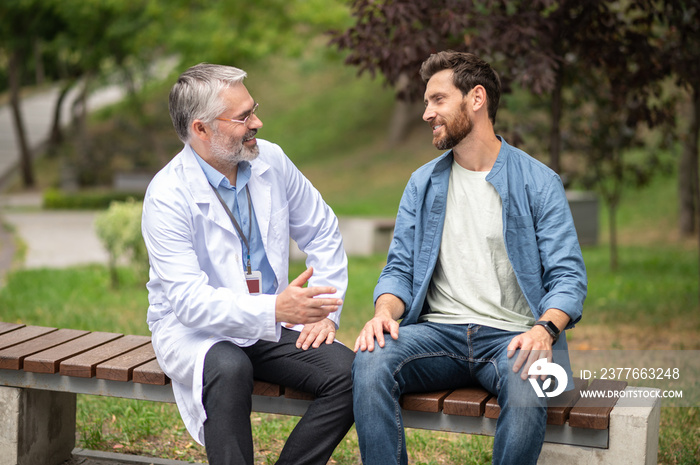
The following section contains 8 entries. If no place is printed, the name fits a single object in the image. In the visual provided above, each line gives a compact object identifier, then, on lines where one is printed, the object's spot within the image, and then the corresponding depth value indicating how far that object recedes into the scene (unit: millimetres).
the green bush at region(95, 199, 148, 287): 8773
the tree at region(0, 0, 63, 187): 22375
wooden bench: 2891
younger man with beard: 2898
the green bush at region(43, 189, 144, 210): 19969
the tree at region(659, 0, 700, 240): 5699
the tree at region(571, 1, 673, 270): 5742
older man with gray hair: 3012
